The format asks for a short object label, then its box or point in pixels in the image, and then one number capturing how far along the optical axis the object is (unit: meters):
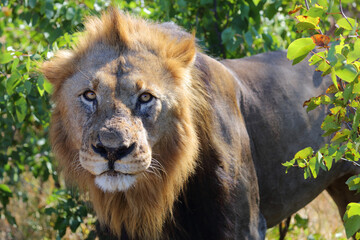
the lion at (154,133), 5.80
